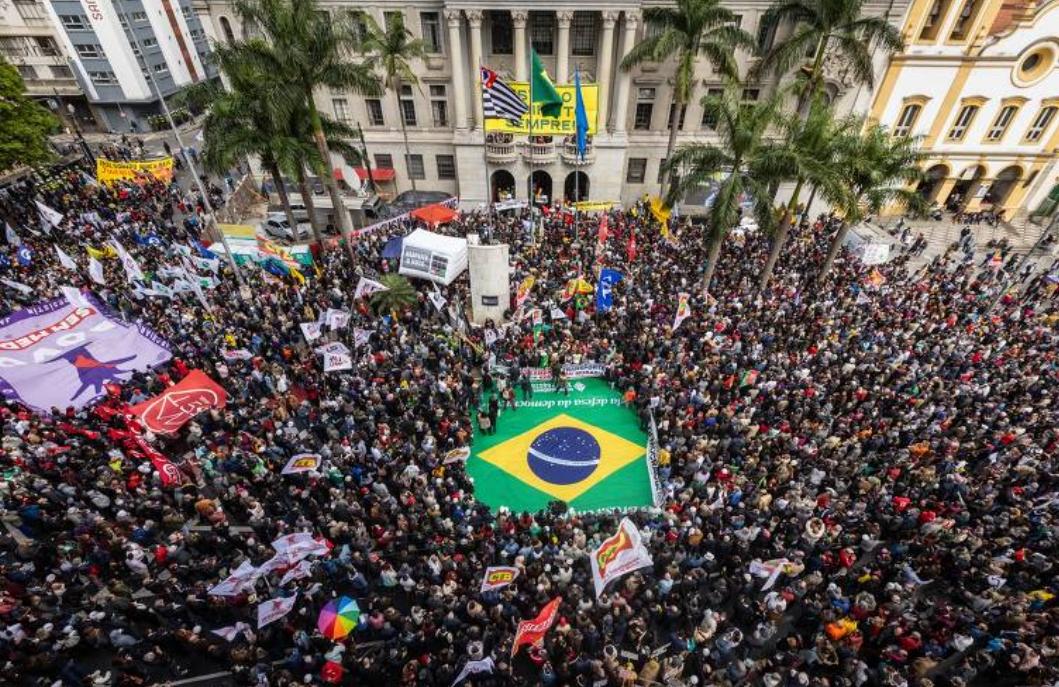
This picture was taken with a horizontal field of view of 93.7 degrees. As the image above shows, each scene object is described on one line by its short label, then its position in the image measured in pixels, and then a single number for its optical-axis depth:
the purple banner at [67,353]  15.21
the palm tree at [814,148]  19.25
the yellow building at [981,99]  31.67
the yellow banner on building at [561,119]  20.39
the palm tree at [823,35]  23.65
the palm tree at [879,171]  21.75
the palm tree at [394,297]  22.73
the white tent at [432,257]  23.16
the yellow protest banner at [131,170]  29.52
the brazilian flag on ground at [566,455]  16.25
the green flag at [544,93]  19.09
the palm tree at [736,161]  19.16
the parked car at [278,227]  32.00
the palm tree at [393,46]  28.50
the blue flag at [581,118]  20.35
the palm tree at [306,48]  21.06
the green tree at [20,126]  31.84
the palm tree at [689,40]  26.98
